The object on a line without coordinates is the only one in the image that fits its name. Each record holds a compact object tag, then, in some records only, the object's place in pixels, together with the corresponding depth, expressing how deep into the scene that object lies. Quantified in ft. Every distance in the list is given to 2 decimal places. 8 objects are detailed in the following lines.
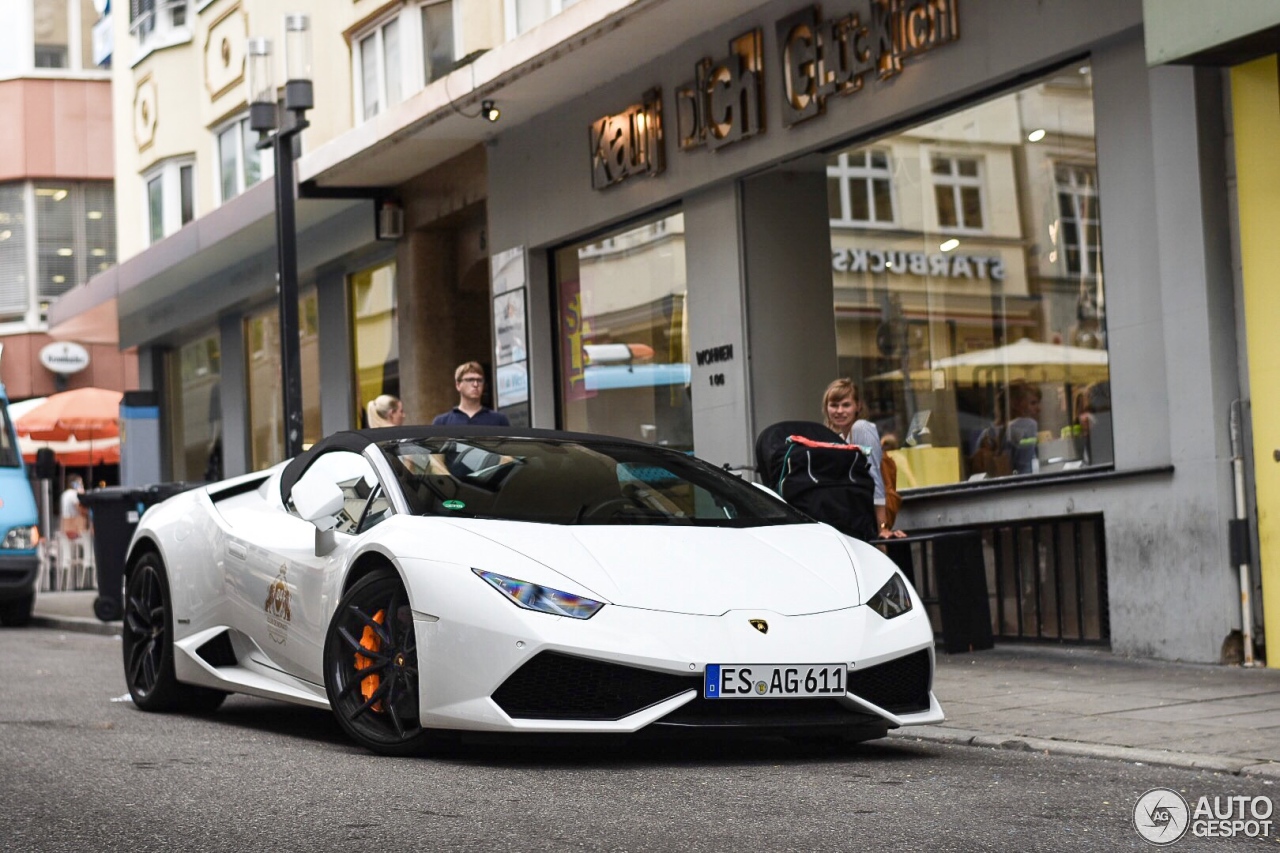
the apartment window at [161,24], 89.20
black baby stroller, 34.47
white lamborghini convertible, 20.40
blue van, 58.03
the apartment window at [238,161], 82.74
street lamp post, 52.60
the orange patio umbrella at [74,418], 85.30
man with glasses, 38.58
